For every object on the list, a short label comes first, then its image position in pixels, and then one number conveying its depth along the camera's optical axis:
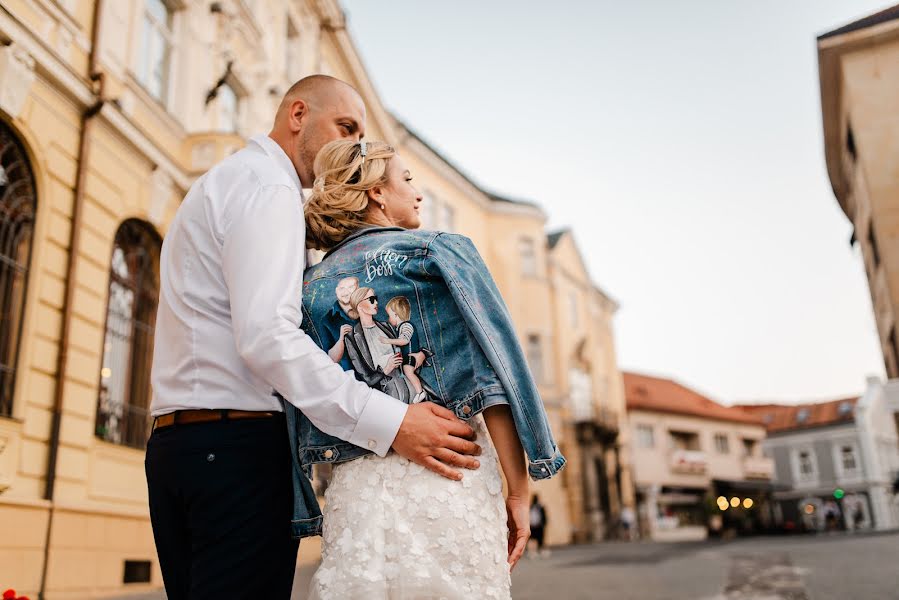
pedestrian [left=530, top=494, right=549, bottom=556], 19.61
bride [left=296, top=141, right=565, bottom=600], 1.67
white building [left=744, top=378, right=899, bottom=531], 53.97
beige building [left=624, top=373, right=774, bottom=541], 41.94
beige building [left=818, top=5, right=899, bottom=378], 16.55
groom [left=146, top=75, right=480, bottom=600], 1.74
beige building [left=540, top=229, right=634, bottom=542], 31.33
